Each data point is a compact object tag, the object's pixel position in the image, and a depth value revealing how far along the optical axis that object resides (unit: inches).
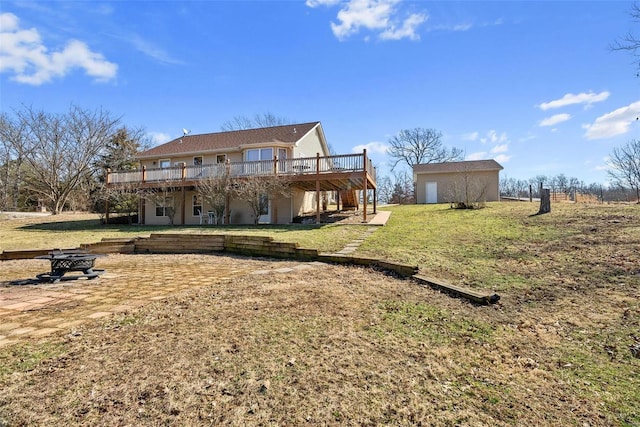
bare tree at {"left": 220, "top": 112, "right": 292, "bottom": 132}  1625.2
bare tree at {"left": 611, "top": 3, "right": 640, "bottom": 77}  339.3
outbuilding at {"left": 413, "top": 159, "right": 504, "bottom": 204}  944.3
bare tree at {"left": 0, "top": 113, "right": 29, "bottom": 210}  948.6
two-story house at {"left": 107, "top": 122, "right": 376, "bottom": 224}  581.6
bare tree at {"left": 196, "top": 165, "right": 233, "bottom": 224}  611.2
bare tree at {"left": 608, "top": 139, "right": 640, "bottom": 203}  858.1
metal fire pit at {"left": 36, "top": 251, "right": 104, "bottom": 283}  225.0
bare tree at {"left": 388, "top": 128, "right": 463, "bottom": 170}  1688.0
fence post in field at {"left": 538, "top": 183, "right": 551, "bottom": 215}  488.1
